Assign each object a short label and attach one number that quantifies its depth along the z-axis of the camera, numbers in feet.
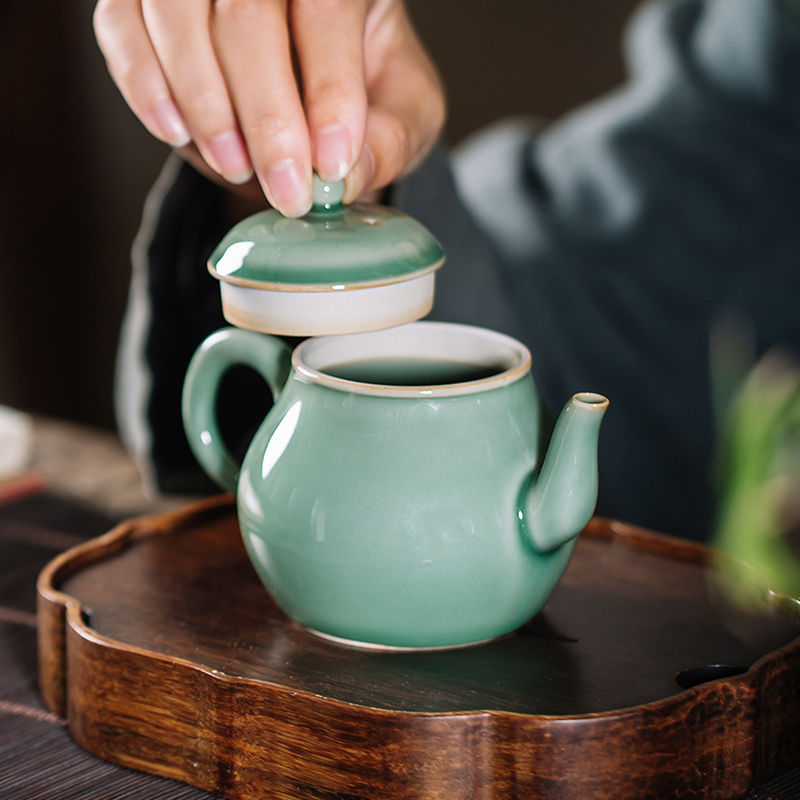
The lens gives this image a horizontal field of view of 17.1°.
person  2.94
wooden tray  2.26
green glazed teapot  2.32
